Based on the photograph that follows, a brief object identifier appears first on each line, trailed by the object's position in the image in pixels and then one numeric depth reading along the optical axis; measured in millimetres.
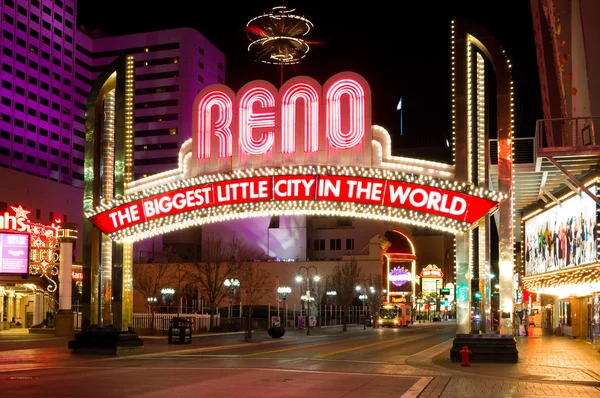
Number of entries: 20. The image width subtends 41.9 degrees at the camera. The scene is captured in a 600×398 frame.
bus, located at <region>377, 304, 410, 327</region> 84250
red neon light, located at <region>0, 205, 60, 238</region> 50250
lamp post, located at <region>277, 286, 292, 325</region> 66344
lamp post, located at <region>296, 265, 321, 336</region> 57609
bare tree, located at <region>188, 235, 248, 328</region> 62344
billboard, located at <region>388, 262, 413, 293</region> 112062
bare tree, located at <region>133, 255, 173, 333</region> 67106
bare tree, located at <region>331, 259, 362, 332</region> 82500
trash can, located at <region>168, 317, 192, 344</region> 40000
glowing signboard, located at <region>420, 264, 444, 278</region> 123500
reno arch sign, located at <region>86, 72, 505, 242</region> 25312
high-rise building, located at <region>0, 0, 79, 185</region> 147500
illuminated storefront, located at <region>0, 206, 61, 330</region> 49750
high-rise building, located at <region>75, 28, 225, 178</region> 164125
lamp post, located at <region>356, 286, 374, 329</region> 89625
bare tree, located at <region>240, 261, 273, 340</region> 78812
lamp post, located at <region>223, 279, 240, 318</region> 66500
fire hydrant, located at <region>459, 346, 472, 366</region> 24547
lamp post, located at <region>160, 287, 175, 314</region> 73781
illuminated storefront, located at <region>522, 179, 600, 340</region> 28734
